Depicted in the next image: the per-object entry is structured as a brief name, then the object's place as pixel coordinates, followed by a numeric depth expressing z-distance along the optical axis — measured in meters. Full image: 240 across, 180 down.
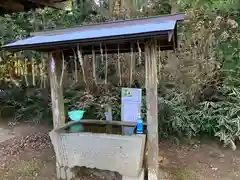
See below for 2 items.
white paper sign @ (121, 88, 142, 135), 2.35
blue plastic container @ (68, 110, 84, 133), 2.48
